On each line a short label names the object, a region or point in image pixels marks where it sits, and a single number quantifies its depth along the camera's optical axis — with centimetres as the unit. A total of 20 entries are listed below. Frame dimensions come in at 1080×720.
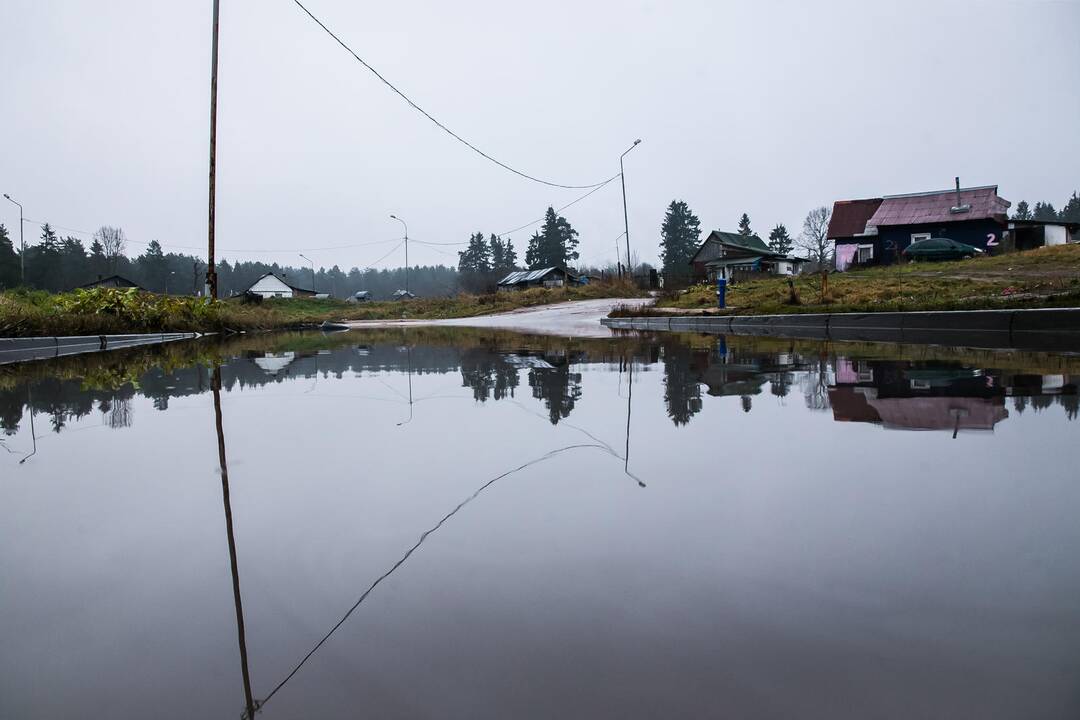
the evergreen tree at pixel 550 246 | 9669
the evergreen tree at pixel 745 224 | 11206
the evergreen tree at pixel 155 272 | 11731
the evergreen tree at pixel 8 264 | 7575
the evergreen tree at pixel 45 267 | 8538
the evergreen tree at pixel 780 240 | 11425
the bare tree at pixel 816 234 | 10299
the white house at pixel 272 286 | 10788
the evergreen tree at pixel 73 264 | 9881
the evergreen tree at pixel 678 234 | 9988
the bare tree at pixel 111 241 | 11594
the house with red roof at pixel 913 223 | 4653
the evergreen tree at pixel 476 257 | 12544
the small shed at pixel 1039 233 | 4619
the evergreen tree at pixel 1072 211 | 11429
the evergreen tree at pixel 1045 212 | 13425
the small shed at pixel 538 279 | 8206
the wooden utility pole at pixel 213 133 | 1941
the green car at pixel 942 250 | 4128
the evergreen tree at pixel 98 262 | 10456
